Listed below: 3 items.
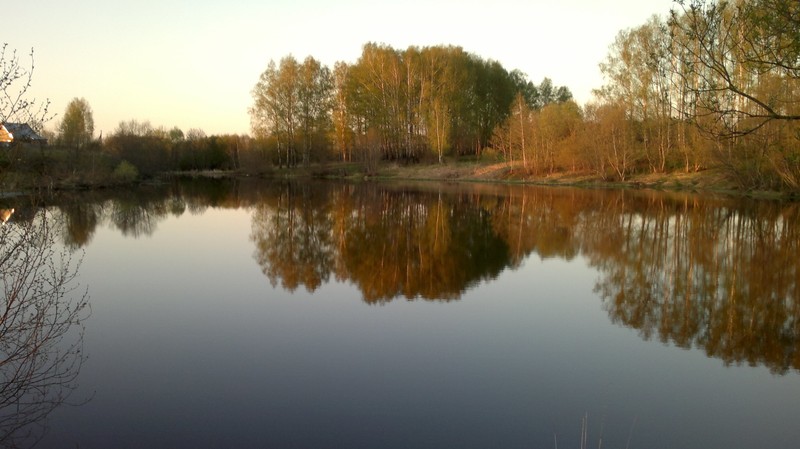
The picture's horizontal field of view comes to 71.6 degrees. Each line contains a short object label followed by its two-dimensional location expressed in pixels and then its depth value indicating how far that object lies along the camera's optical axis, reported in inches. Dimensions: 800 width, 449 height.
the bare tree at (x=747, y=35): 220.5
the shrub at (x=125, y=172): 1686.8
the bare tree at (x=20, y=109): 169.6
